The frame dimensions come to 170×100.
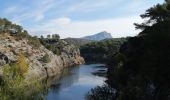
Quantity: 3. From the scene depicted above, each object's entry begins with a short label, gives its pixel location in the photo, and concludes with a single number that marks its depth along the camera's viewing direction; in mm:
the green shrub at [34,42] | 61226
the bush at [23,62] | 40872
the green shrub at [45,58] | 60075
